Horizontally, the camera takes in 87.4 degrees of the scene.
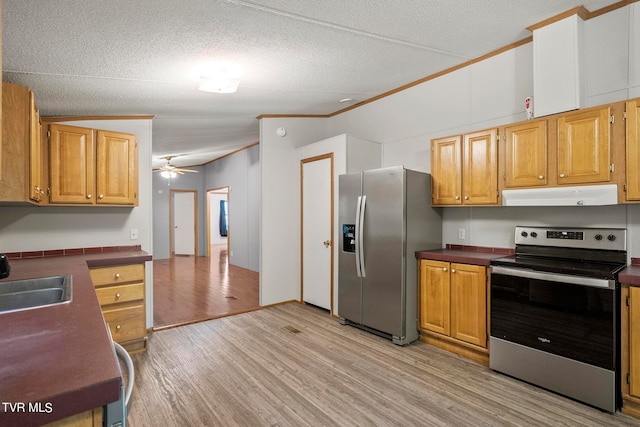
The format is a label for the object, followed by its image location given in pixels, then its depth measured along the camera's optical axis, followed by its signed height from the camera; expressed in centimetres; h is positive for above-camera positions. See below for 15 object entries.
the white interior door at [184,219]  971 -14
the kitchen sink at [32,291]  192 -46
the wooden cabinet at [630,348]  206 -84
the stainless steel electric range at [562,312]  214 -70
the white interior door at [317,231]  426 -23
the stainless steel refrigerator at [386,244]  323 -31
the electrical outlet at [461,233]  340 -20
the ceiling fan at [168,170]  741 +101
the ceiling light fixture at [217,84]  292 +115
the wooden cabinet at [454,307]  283 -85
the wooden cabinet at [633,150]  215 +41
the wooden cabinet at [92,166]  309 +47
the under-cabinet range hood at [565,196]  227 +13
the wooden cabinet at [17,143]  236 +52
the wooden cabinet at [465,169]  290 +41
